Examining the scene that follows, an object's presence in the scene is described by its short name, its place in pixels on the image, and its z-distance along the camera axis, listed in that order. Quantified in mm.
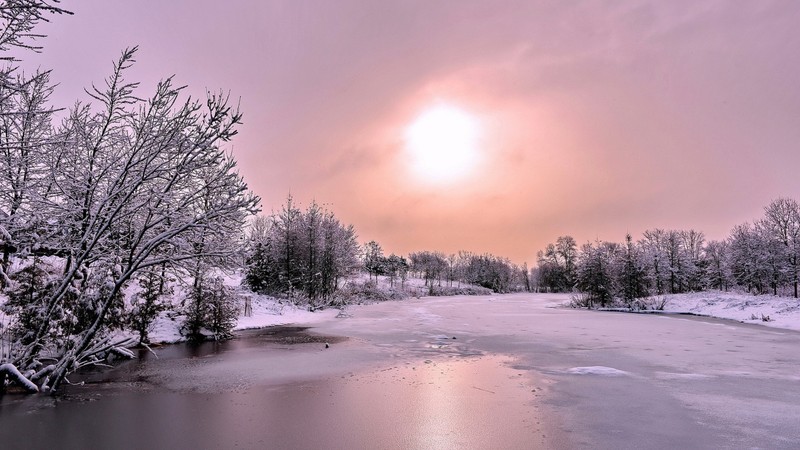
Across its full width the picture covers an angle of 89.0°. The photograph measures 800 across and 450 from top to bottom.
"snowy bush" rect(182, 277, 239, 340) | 16594
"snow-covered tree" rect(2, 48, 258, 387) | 8055
